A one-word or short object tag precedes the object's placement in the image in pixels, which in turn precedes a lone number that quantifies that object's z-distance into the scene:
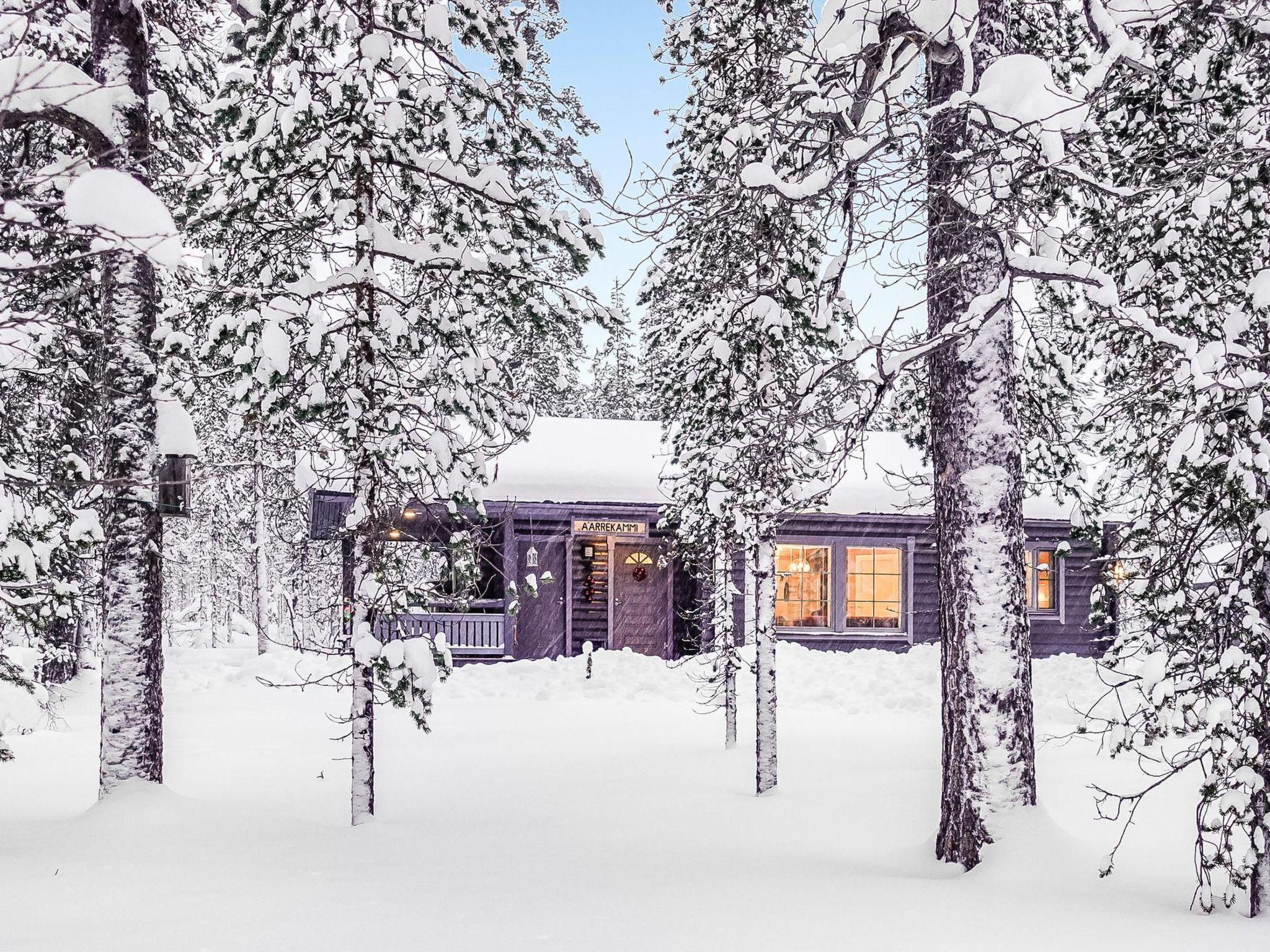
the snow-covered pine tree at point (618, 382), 37.31
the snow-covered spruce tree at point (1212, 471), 4.58
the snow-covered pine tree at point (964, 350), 5.28
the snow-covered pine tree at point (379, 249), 6.67
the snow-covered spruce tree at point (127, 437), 7.17
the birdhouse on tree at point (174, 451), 7.30
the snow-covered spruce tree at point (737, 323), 7.36
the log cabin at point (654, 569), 18.20
